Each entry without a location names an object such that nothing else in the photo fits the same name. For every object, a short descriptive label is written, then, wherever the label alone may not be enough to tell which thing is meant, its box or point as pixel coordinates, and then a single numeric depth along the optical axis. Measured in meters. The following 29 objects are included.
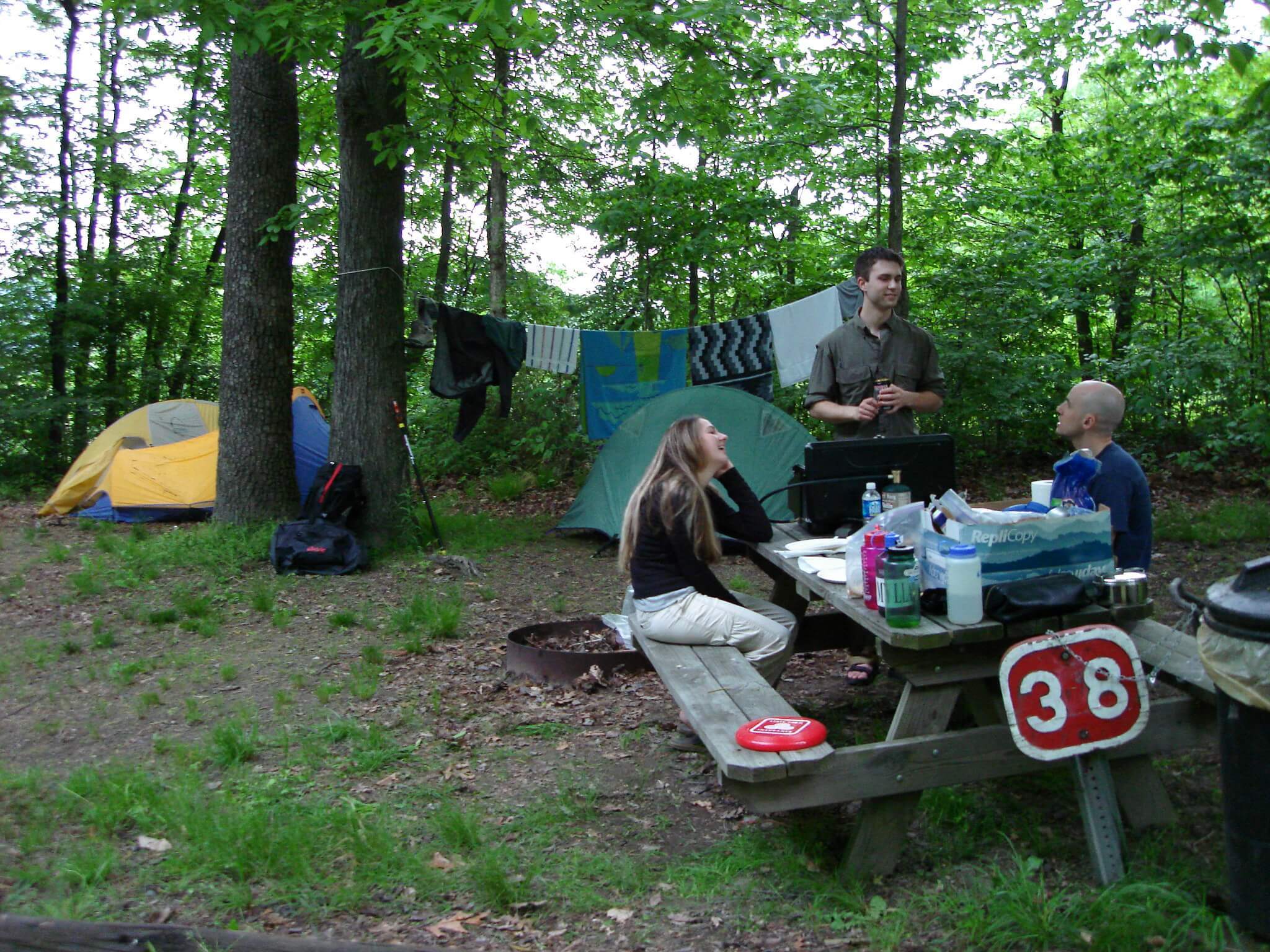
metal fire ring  4.62
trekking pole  7.27
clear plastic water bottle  3.55
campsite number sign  2.51
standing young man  4.21
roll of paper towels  3.43
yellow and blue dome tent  9.20
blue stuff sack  3.15
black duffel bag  6.76
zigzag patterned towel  8.02
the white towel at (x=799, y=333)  7.85
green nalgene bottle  2.63
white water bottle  2.62
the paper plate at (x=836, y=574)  3.18
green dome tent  7.70
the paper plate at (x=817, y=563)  3.33
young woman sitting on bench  3.57
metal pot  2.72
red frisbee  2.56
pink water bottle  2.81
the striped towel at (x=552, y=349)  7.94
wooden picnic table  2.58
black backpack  6.96
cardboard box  2.68
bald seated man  3.22
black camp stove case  3.66
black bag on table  2.59
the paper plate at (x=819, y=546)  3.54
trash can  2.20
